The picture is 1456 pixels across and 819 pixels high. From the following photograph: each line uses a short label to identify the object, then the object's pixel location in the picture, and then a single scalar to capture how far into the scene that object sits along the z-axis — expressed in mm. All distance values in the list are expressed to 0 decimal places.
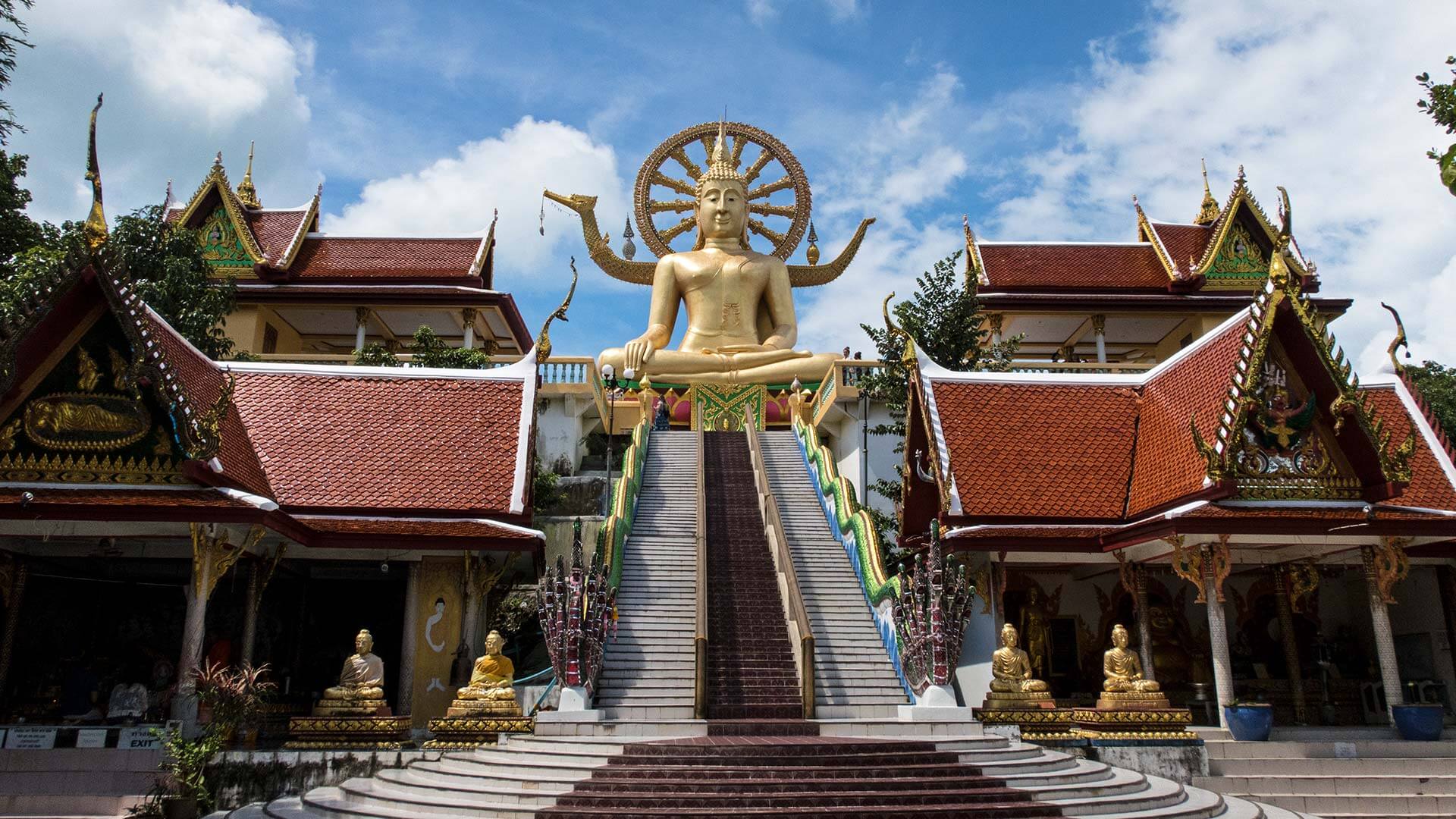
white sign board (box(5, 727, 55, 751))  10133
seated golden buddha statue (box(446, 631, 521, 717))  10828
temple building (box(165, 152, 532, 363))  27953
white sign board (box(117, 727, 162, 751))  10148
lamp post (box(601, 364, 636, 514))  18983
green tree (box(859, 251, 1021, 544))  19031
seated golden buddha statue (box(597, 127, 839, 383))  25906
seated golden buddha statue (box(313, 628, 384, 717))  11031
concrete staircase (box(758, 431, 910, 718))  11938
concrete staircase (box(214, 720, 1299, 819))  8250
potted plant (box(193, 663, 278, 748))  10195
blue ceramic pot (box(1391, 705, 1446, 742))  11680
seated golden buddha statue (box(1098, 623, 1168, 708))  11695
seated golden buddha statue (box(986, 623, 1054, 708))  11859
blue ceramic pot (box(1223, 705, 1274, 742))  11312
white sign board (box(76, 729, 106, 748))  10117
